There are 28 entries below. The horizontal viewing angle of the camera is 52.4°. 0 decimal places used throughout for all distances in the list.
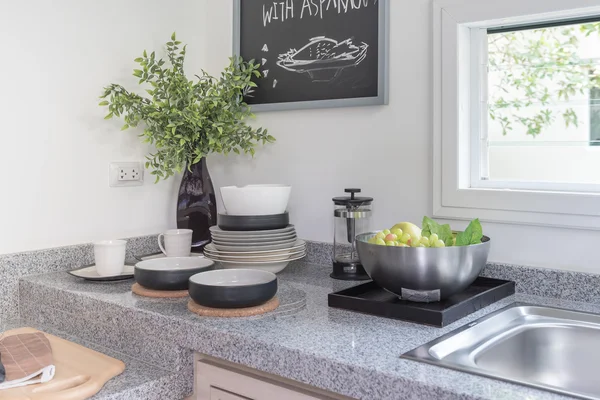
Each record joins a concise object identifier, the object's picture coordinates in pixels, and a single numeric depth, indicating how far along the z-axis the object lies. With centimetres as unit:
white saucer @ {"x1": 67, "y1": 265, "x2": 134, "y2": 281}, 157
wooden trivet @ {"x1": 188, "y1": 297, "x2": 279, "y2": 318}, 124
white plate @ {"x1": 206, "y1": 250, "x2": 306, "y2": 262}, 159
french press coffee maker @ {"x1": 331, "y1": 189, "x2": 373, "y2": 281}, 159
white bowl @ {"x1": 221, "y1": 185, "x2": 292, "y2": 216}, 164
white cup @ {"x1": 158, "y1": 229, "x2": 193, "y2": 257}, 171
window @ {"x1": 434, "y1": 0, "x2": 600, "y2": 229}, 141
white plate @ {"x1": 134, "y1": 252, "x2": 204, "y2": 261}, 179
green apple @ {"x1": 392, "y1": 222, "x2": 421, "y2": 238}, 131
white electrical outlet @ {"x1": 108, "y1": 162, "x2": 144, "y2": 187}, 184
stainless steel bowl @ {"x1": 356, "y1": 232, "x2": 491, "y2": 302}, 119
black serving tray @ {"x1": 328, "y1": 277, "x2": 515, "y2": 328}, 117
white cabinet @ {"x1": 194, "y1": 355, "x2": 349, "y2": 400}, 106
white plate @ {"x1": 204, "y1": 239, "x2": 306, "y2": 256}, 159
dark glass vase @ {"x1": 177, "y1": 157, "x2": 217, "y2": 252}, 187
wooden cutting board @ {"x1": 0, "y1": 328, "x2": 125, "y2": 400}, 108
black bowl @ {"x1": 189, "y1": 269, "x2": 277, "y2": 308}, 124
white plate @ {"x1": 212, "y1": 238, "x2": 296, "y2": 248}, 160
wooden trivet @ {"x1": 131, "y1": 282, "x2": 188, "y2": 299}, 140
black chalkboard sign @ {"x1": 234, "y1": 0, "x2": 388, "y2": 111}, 168
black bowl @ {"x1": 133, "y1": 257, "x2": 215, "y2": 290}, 141
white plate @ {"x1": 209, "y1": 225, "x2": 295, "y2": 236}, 160
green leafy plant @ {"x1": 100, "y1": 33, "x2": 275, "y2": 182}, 176
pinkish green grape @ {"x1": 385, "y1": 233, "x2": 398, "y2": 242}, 126
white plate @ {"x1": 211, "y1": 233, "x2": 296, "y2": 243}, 160
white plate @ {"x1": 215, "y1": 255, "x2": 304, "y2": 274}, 160
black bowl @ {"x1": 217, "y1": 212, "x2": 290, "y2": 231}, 163
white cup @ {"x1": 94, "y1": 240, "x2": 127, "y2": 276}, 158
